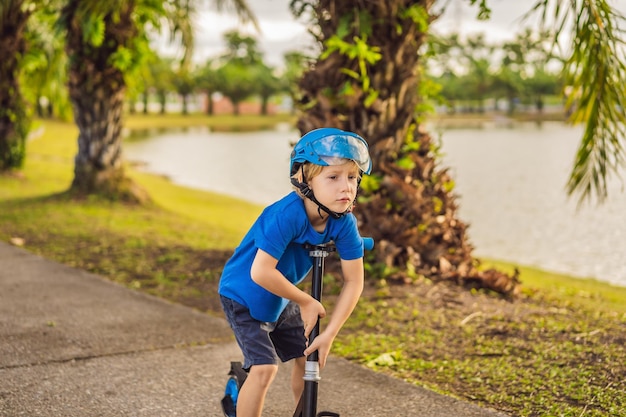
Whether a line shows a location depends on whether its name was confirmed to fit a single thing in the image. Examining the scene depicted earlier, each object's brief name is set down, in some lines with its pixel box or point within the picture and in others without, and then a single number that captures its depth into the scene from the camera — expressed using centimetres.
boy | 280
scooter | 286
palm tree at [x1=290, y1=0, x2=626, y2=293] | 626
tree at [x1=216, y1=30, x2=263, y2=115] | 8275
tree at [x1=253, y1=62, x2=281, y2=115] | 8874
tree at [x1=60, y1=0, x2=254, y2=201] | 1034
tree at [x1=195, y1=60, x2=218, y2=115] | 8344
